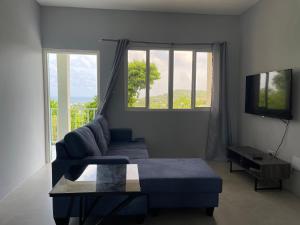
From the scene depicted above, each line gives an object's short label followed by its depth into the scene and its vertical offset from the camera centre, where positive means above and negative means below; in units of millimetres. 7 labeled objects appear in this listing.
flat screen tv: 2896 +93
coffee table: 1491 -617
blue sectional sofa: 2172 -805
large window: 4324 +410
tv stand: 2871 -873
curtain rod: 4164 +1085
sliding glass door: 4266 +74
